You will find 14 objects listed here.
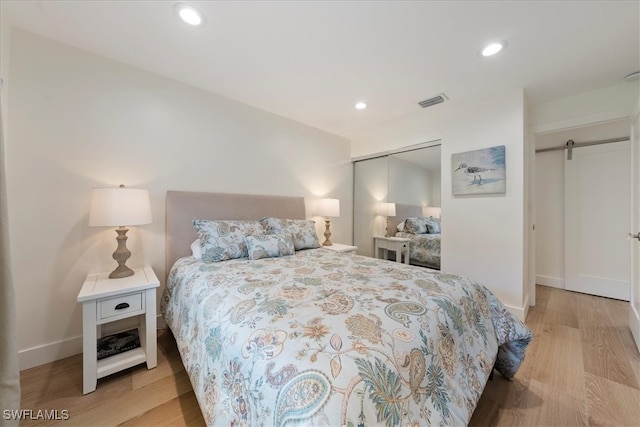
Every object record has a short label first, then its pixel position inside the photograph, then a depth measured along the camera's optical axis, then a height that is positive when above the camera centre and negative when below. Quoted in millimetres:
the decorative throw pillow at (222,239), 2016 -217
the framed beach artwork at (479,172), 2463 +458
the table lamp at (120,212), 1667 +14
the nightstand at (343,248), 2993 -441
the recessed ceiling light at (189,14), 1471 +1276
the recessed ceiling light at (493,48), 1768 +1257
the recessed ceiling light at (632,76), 2045 +1200
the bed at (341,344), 699 -495
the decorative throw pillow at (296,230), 2535 -174
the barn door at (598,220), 2994 -81
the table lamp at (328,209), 3298 +66
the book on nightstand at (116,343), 1660 -940
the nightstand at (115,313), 1476 -653
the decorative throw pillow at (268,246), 2115 -293
